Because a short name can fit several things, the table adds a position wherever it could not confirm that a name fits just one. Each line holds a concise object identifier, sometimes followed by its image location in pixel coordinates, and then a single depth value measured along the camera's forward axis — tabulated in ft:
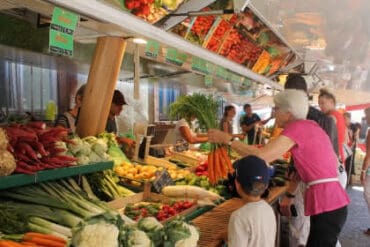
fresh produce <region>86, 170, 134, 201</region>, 11.70
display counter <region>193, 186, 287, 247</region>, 9.84
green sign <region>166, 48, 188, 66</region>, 13.12
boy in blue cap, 8.86
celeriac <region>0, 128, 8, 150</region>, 7.70
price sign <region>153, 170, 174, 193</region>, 13.00
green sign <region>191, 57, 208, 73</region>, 15.29
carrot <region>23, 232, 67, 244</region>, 7.36
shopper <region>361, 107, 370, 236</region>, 23.66
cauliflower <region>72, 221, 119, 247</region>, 6.13
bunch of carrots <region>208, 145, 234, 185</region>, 14.35
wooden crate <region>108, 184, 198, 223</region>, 11.36
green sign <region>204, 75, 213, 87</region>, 19.30
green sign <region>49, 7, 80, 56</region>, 7.38
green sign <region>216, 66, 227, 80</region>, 18.70
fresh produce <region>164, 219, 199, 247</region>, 7.26
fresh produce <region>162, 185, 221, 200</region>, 12.39
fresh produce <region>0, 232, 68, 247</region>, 7.22
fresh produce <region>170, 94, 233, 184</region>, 14.40
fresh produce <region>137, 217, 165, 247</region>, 7.31
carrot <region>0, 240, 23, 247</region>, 6.72
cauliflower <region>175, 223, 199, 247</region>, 7.27
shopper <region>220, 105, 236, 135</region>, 28.94
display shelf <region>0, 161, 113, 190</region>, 7.79
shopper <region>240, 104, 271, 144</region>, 37.40
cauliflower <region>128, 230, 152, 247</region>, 6.70
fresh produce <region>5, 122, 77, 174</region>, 8.27
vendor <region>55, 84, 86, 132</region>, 14.90
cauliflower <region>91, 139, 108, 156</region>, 11.12
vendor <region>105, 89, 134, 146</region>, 16.84
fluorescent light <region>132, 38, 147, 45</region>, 12.53
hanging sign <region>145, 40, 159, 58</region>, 10.87
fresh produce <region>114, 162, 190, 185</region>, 13.76
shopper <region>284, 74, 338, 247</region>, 17.98
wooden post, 13.78
